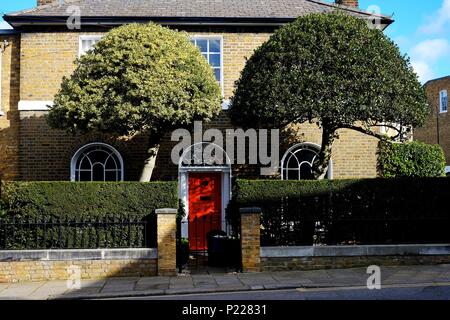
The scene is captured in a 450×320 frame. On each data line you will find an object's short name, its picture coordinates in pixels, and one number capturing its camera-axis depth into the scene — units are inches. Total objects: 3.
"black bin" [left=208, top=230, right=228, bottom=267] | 488.7
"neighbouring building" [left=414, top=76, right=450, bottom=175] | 1471.5
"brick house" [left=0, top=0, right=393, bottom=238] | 604.1
